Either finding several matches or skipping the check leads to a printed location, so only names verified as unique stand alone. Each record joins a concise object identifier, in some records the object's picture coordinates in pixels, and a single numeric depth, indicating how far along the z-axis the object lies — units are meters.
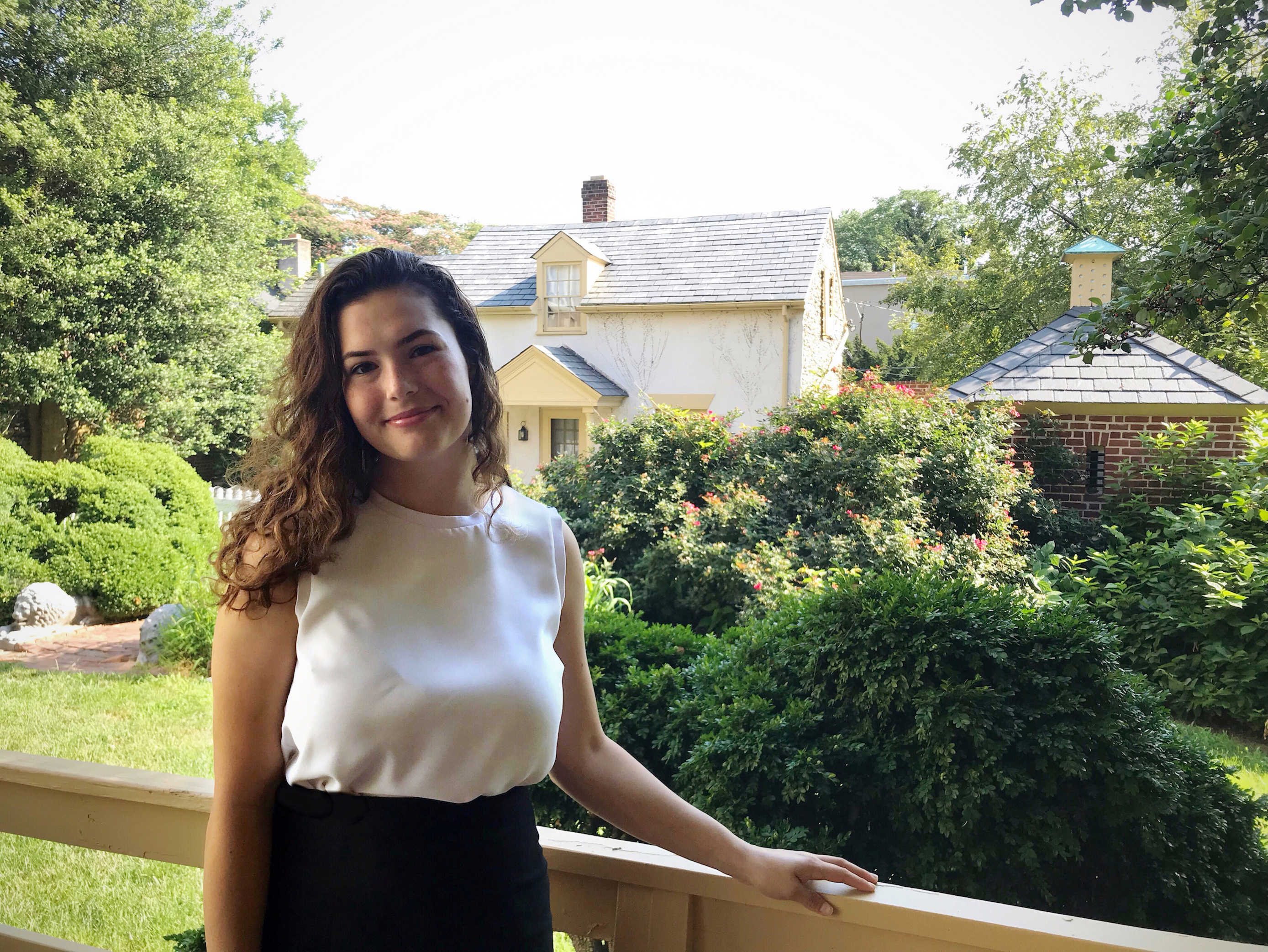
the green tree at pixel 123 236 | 9.78
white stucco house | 11.70
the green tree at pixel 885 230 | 22.64
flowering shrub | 4.55
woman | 0.91
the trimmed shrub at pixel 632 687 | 2.76
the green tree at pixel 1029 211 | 11.35
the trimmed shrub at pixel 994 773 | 2.11
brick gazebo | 6.28
